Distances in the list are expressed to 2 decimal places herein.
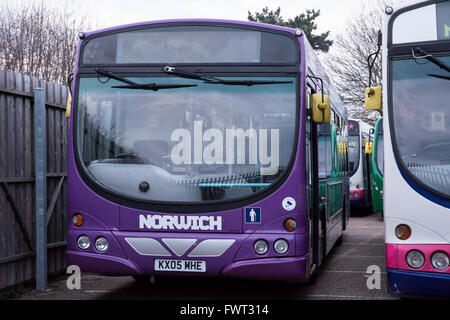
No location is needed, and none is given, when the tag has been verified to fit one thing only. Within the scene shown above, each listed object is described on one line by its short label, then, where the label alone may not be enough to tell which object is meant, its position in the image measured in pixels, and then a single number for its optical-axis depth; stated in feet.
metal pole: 27.25
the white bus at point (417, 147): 19.97
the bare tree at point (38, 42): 87.30
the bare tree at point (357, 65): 114.42
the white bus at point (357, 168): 73.56
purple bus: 22.67
